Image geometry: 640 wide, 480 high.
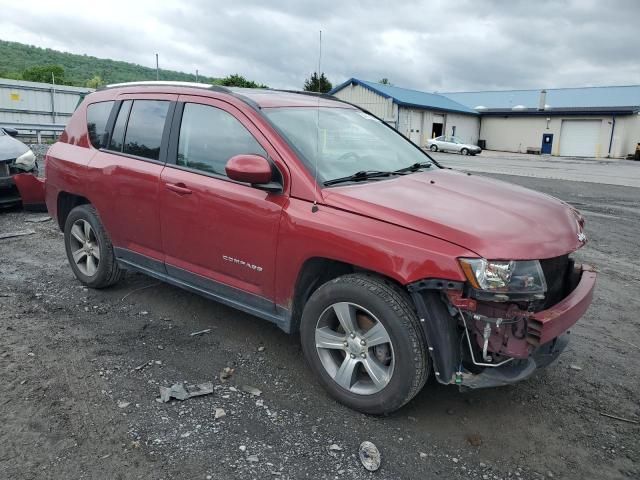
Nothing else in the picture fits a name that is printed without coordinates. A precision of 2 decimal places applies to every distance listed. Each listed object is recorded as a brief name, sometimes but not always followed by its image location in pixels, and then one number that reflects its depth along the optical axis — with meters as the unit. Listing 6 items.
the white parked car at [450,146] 39.56
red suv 2.77
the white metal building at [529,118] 43.25
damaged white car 7.96
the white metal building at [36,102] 21.38
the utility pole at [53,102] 22.94
